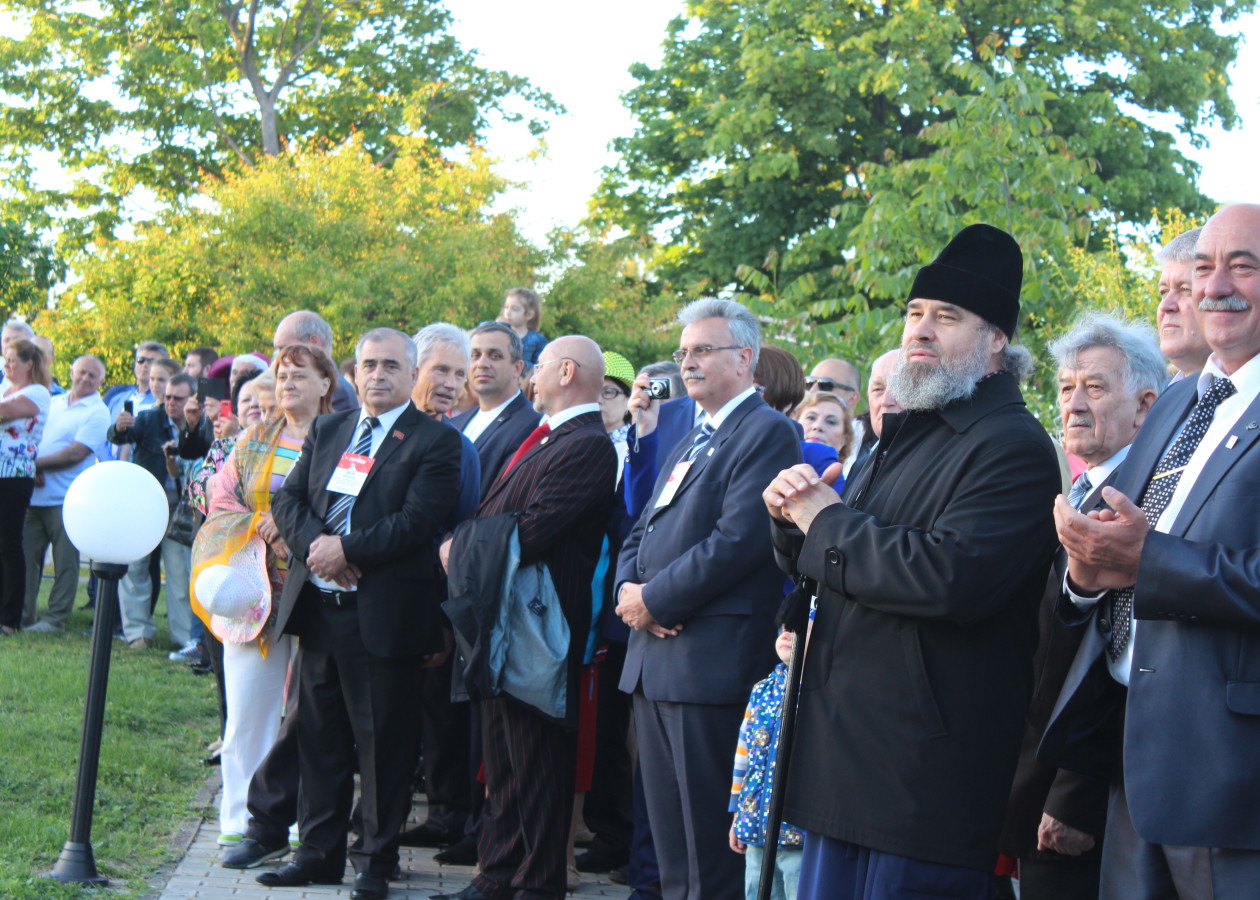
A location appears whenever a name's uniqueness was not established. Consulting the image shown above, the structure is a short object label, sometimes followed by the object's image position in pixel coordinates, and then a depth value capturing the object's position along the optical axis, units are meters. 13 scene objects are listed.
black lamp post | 5.32
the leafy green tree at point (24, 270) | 17.83
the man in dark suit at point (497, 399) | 6.35
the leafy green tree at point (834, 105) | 23.17
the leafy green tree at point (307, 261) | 18.55
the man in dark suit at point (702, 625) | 4.51
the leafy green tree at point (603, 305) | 21.08
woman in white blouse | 10.55
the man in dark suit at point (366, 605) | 5.50
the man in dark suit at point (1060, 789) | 3.43
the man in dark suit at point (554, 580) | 5.32
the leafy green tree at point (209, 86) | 28.72
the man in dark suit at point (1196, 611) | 2.57
